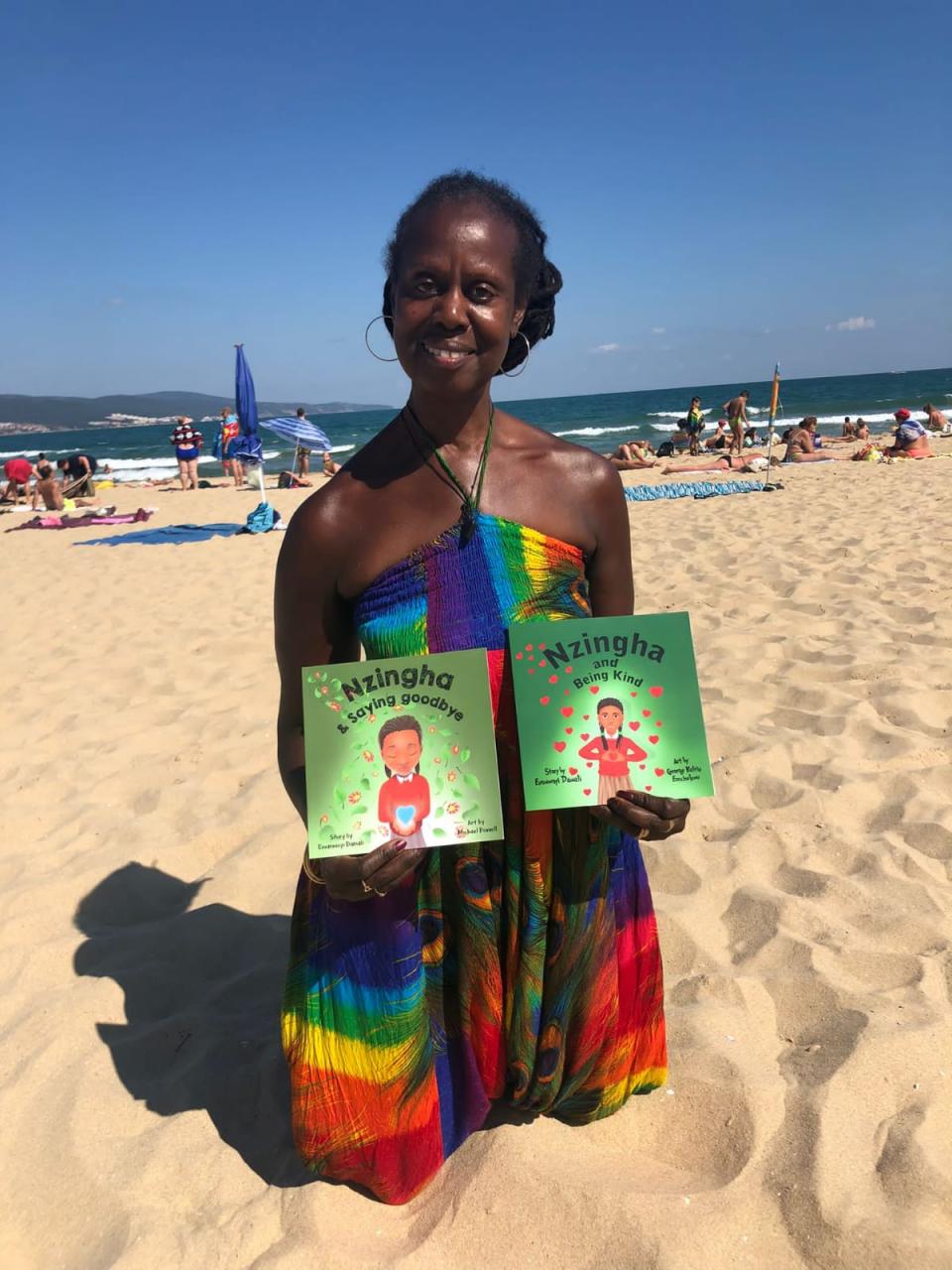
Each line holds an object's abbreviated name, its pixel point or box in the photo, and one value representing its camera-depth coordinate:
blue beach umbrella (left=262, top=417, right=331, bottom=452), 12.09
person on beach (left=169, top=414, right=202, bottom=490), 16.27
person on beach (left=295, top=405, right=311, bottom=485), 17.46
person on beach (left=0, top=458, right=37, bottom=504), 14.67
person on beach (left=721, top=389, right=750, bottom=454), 17.73
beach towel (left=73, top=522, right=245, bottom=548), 9.46
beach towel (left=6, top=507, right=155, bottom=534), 11.09
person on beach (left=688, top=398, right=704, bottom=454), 17.70
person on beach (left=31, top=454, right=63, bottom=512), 12.85
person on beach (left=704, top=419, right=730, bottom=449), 18.77
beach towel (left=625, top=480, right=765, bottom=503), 11.01
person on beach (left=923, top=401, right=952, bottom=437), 19.03
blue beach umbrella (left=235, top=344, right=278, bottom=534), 11.02
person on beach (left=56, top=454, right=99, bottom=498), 14.47
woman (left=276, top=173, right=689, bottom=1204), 1.26
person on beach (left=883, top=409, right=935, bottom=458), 13.73
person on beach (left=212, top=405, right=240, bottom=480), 16.25
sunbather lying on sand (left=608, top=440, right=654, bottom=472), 15.84
